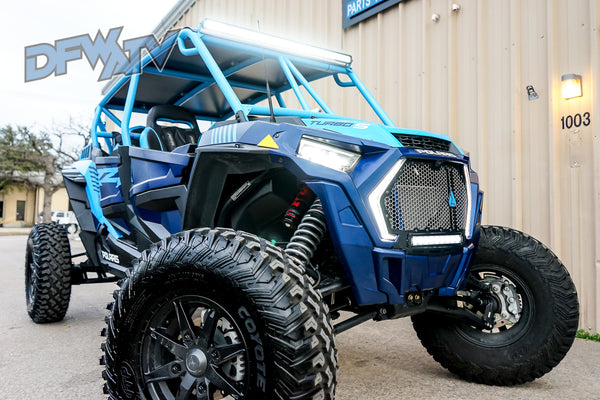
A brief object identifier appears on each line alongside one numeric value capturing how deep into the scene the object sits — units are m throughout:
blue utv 1.89
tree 37.50
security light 4.39
